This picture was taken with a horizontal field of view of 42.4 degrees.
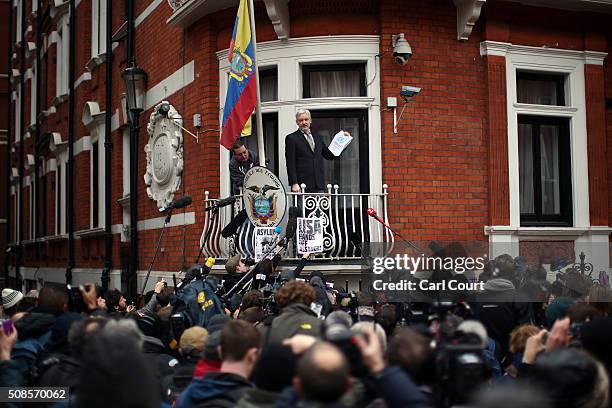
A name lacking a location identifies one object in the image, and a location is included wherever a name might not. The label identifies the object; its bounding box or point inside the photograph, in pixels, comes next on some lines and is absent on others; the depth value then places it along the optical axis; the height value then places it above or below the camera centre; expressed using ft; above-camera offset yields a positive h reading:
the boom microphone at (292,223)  30.86 +0.71
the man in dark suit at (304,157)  34.01 +3.60
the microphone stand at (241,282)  28.02 -1.46
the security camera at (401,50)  34.14 +8.19
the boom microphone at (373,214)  32.71 +1.04
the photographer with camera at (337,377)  10.44 -1.92
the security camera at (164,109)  39.52 +6.79
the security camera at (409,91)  33.94 +6.35
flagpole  32.52 +5.50
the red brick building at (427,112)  35.04 +5.83
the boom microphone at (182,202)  35.41 +1.83
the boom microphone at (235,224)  34.01 +0.76
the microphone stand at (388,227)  33.36 +0.52
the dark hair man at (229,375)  13.57 -2.33
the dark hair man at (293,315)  16.31 -1.64
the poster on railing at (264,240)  31.42 +0.04
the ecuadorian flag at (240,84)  32.91 +6.68
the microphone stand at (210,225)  36.19 +0.80
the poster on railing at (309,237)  31.78 +0.14
